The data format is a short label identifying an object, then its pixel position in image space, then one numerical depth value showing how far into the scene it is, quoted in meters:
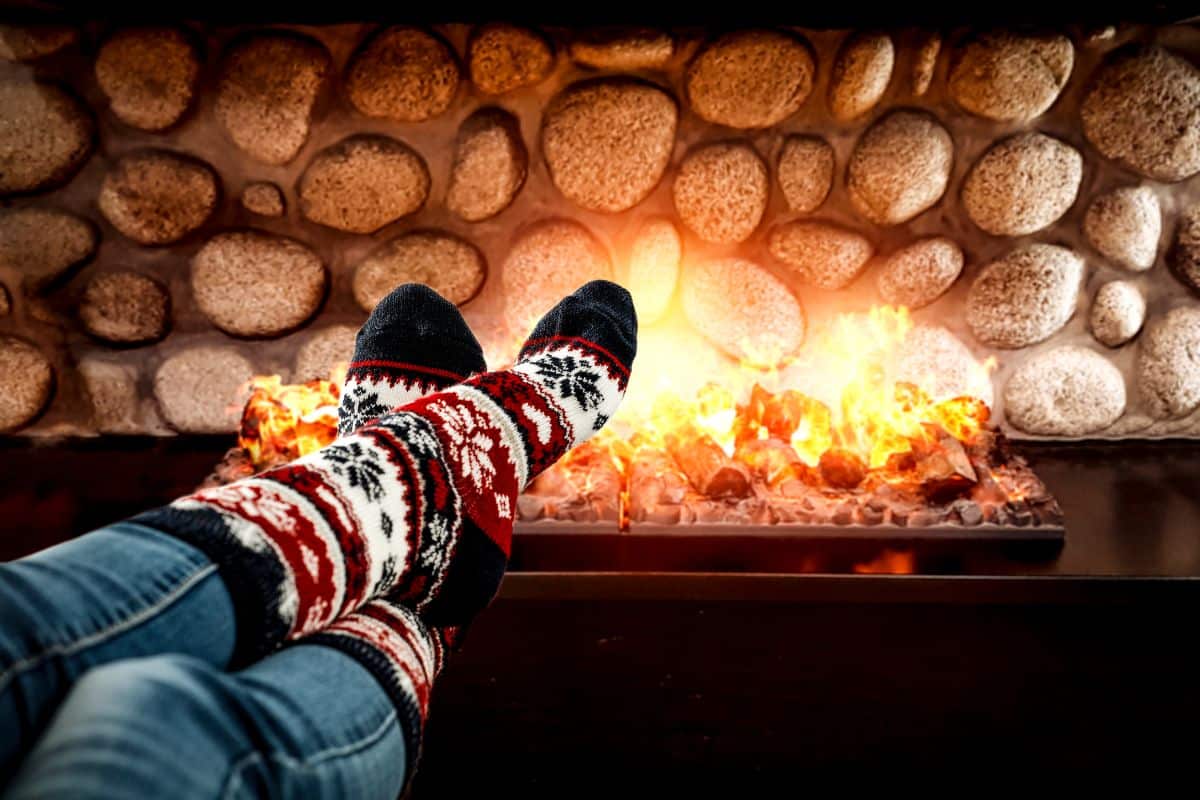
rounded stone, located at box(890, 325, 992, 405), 1.39
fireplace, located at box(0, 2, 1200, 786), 1.21
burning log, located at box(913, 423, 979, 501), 1.06
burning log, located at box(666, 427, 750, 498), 1.07
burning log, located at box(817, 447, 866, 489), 1.10
